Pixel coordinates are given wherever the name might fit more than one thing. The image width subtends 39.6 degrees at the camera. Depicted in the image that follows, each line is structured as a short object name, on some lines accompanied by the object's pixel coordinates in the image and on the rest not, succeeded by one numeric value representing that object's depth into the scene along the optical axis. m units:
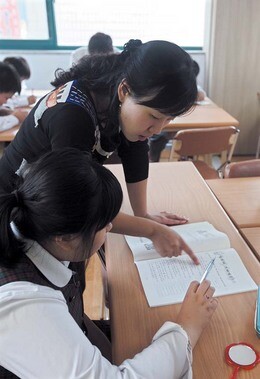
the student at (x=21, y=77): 2.78
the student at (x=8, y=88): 2.25
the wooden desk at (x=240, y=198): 1.24
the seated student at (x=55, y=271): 0.51
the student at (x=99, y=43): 2.60
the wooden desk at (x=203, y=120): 2.42
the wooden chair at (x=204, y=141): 2.07
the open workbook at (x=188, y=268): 0.87
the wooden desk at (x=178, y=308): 0.70
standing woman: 0.80
